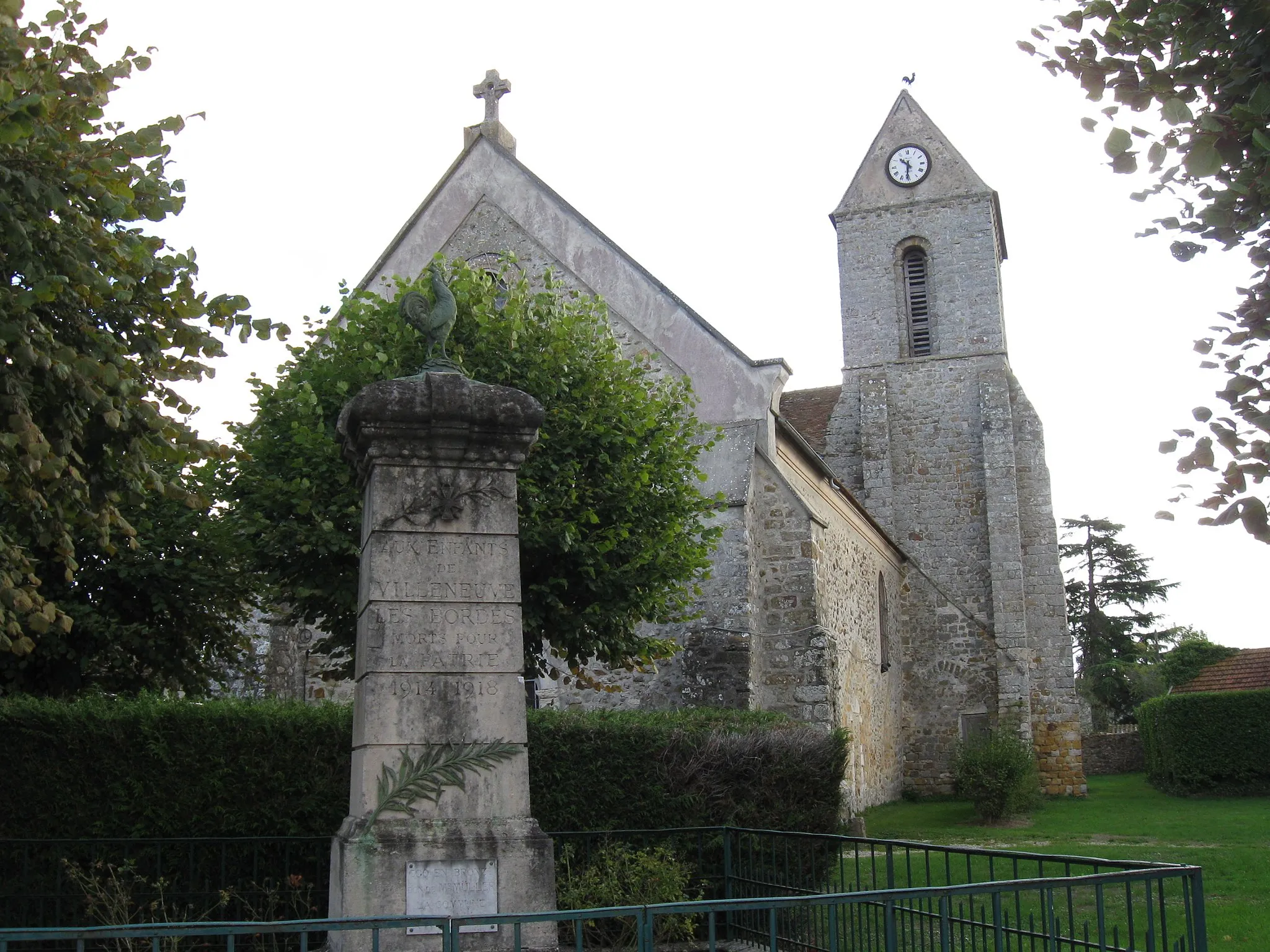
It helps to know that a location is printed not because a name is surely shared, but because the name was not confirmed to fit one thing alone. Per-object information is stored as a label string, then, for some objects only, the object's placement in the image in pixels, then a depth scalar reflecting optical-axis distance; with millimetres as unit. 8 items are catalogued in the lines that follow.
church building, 15375
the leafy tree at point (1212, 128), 4422
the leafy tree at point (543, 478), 11328
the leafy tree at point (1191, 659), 23453
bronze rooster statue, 6875
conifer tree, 40656
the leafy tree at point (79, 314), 5879
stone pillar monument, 5699
